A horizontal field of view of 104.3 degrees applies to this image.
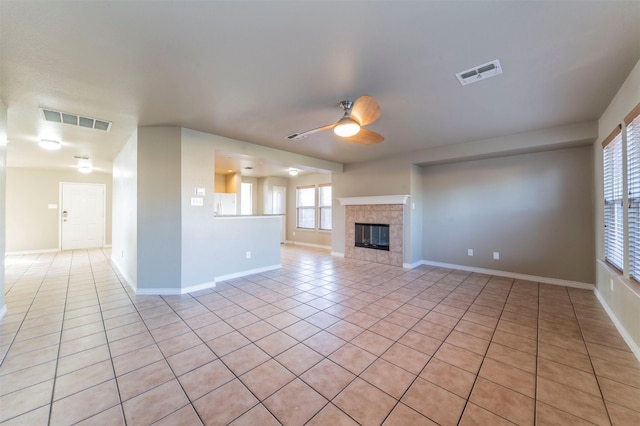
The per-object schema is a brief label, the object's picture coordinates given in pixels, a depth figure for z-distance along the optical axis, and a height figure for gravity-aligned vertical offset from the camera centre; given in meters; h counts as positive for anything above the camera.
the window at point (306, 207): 8.66 +0.22
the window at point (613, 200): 2.74 +0.16
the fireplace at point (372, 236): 5.77 -0.55
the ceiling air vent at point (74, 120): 3.08 +1.23
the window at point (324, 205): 8.21 +0.27
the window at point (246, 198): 8.98 +0.55
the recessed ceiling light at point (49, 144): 4.04 +1.13
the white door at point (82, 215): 7.36 -0.08
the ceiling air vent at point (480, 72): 2.15 +1.29
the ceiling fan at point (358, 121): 2.35 +0.97
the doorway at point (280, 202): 9.19 +0.41
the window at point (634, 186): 2.27 +0.26
